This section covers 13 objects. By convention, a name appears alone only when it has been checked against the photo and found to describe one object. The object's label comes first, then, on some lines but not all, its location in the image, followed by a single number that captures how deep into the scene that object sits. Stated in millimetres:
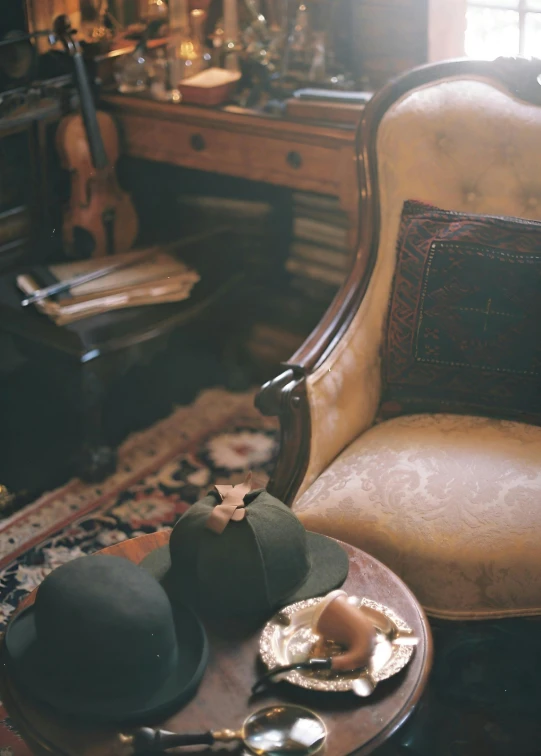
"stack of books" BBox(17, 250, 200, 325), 2332
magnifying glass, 994
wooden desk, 2338
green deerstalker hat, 1175
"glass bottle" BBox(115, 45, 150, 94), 2717
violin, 2582
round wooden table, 1016
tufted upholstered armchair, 1438
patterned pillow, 1644
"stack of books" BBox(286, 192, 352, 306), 2631
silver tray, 1087
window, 2486
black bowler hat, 1023
